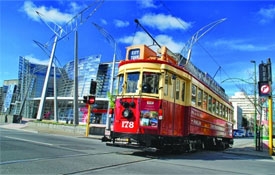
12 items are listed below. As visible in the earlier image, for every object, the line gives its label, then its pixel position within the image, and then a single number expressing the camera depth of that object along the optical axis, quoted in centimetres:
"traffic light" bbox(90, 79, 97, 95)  1760
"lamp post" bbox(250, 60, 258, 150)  2206
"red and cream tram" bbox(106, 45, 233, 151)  834
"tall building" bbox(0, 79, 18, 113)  7100
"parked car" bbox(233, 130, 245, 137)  4755
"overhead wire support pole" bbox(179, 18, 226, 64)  2006
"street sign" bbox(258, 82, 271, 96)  1203
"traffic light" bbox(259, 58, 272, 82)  1215
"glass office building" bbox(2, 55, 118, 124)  5269
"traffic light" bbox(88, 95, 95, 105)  1748
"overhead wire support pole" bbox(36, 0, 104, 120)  3112
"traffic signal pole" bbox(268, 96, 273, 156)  1189
